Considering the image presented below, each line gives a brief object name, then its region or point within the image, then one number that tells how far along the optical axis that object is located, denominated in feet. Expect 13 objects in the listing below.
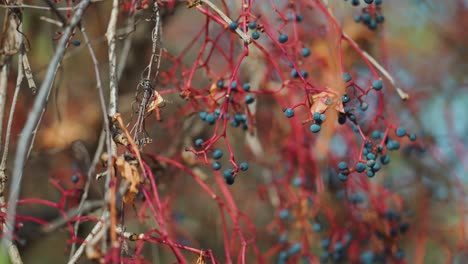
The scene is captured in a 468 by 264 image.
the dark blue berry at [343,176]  7.24
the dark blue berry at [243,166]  6.56
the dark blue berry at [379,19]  8.02
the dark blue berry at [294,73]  7.16
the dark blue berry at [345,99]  6.30
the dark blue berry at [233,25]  5.80
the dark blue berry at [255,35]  6.26
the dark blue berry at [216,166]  6.88
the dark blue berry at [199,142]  6.84
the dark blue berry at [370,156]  6.82
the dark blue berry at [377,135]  7.94
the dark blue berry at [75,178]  7.76
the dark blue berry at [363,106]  7.11
